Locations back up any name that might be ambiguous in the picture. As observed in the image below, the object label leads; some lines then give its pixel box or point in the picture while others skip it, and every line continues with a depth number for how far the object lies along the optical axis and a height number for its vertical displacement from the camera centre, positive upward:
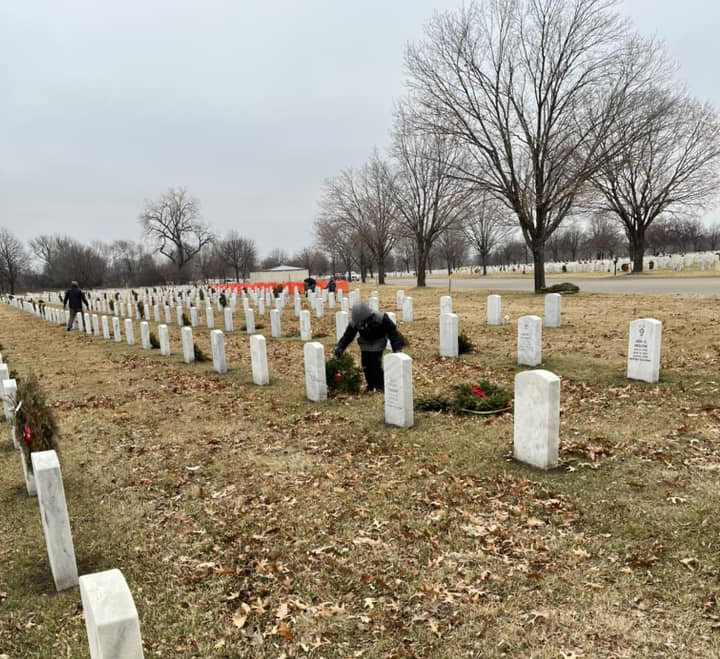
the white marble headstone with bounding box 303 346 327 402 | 7.71 -1.73
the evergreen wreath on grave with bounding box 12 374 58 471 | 4.46 -1.35
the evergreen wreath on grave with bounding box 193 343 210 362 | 11.95 -2.13
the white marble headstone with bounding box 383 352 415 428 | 6.06 -1.64
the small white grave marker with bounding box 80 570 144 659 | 1.77 -1.27
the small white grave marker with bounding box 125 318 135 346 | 15.76 -1.98
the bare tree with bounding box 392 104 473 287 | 33.34 +4.26
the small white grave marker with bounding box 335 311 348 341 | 11.97 -1.48
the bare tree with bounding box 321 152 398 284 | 42.28 +4.24
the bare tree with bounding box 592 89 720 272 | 27.16 +4.76
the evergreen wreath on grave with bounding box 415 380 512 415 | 6.57 -2.00
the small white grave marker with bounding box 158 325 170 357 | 13.24 -1.93
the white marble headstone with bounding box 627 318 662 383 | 7.17 -1.53
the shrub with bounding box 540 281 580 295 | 22.14 -1.72
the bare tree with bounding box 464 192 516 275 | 60.02 +2.58
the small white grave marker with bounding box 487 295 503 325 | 14.13 -1.63
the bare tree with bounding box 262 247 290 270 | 113.15 +1.15
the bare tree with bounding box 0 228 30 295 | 74.09 +2.44
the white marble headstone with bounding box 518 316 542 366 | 8.83 -1.61
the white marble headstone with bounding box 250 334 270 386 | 9.08 -1.77
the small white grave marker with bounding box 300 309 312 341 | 14.17 -1.81
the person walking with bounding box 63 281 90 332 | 20.36 -1.08
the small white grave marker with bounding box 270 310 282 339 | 15.47 -1.91
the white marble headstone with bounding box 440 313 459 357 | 10.30 -1.66
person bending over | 7.46 -1.20
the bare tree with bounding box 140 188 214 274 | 76.69 +5.99
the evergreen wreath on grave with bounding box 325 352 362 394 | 8.05 -1.87
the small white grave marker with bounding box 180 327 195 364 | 11.87 -1.88
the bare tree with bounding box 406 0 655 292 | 21.09 +6.36
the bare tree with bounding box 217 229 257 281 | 91.12 +2.48
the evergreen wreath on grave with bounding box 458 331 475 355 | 10.54 -1.93
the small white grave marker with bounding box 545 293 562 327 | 12.87 -1.53
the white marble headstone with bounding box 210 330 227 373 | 10.46 -1.81
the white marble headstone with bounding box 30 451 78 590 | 3.32 -1.70
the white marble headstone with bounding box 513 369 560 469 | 4.72 -1.62
